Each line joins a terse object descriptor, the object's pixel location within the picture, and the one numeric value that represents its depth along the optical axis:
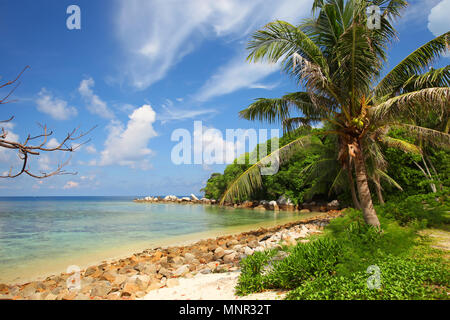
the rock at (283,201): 32.88
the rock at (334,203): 26.92
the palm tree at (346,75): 7.16
